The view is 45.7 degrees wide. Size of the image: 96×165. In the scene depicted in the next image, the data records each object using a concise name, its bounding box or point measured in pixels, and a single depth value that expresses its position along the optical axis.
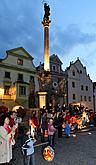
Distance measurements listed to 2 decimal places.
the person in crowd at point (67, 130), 7.98
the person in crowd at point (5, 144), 3.40
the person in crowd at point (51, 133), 5.60
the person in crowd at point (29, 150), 3.33
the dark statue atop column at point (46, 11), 14.30
